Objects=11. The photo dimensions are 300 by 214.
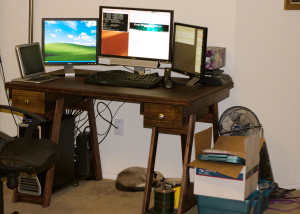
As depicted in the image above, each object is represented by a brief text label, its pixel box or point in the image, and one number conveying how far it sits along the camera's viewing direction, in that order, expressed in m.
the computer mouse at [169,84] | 3.60
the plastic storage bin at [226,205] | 3.36
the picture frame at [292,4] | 3.83
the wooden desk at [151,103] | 3.33
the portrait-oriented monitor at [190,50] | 3.54
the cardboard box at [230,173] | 3.32
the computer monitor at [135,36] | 3.86
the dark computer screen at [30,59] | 3.72
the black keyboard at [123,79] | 3.62
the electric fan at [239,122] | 3.80
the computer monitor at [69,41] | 3.97
